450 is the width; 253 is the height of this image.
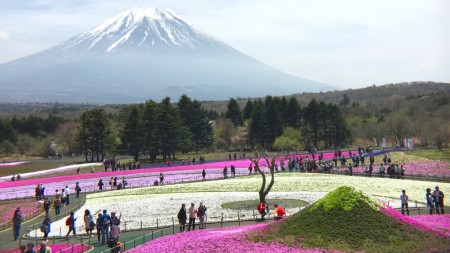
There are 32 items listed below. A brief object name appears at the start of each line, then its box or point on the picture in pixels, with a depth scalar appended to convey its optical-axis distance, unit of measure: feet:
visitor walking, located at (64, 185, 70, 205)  132.43
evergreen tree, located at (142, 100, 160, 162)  285.84
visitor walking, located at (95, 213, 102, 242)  84.40
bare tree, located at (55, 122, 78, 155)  376.11
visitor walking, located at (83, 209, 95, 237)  88.63
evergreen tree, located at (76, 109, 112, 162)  300.20
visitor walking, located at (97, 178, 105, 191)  163.43
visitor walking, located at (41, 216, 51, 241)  85.46
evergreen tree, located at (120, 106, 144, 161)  289.53
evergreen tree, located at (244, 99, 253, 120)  412.48
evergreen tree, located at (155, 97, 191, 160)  287.69
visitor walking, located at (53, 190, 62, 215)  115.34
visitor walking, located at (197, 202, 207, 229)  92.89
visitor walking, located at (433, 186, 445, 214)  92.81
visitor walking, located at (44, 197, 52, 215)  109.93
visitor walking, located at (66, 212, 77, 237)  88.43
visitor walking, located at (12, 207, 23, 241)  88.85
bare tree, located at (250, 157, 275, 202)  101.92
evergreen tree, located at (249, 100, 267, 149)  352.08
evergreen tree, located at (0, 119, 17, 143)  396.59
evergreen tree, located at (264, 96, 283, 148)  354.74
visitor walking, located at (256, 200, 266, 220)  94.68
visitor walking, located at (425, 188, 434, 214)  92.68
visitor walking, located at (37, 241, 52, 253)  56.30
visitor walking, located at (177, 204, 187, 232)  89.45
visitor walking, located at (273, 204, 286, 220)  86.38
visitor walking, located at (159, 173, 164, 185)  176.52
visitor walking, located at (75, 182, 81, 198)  148.05
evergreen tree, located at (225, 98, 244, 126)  408.18
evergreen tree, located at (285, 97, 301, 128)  376.68
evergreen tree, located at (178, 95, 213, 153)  341.00
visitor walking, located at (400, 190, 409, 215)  94.25
